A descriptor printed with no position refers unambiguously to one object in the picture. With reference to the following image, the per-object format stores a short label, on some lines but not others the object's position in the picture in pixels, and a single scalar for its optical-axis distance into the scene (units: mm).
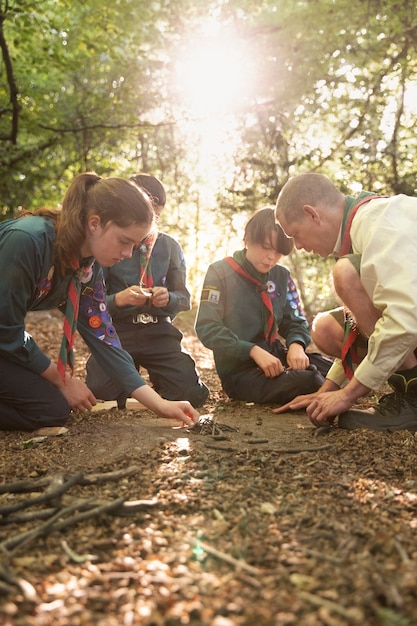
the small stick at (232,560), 1381
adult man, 2557
